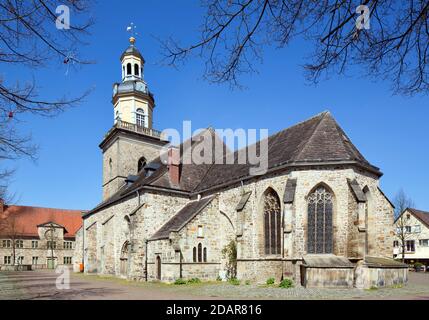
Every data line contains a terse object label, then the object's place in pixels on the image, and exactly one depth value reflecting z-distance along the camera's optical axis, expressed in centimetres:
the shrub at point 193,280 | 2253
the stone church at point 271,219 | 1920
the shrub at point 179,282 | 2181
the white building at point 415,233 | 5106
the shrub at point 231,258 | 2377
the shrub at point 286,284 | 1815
